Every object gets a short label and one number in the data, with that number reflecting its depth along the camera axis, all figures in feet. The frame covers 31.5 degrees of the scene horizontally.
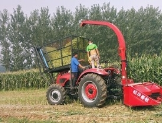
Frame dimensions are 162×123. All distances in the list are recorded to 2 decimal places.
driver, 32.46
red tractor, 27.32
